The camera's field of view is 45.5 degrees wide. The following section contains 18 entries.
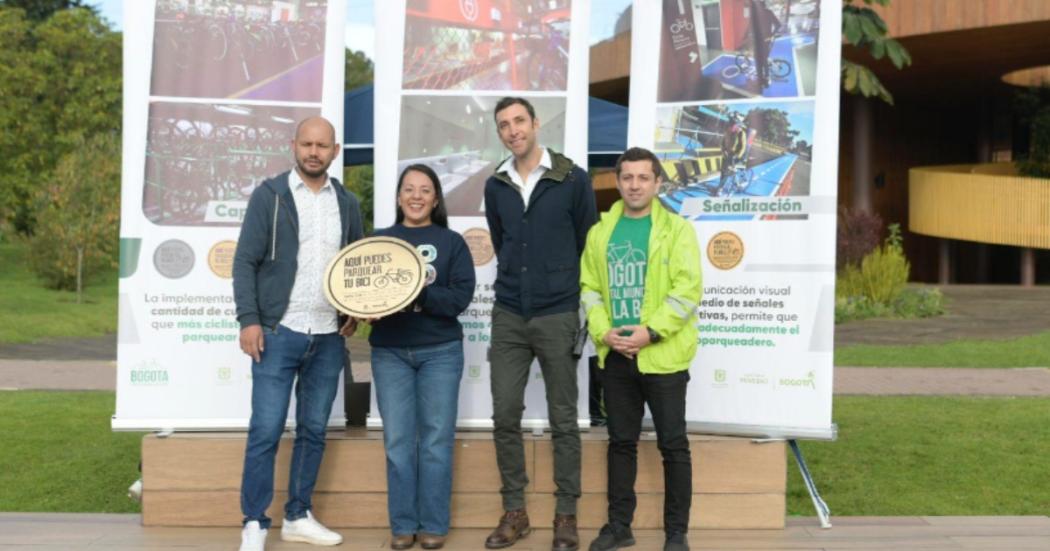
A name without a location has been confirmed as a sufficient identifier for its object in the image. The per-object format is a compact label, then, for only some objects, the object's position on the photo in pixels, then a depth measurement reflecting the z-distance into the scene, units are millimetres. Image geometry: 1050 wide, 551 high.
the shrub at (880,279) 19359
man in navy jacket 5363
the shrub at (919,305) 19172
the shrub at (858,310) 18594
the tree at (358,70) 47238
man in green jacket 5168
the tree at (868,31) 10289
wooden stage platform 5848
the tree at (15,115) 29641
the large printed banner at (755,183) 5801
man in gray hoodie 5250
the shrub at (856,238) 22875
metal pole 5883
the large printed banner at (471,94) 6105
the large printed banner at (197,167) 5977
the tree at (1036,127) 27078
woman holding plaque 5418
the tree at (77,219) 24125
